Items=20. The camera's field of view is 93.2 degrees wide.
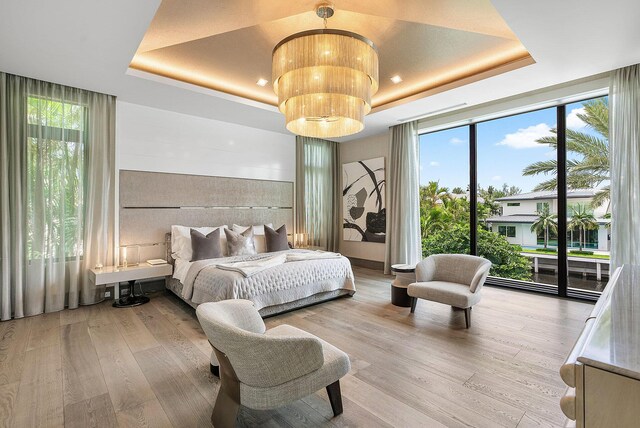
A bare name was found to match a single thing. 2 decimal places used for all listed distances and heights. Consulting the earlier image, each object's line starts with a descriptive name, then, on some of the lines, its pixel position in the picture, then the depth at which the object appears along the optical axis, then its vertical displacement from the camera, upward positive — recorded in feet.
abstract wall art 20.43 +0.96
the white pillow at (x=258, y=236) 16.43 -1.25
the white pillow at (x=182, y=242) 13.98 -1.34
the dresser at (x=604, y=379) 2.17 -1.24
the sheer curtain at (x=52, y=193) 11.43 +0.86
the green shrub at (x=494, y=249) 15.65 -1.95
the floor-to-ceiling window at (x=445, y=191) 17.20 +1.38
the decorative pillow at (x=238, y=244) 14.83 -1.48
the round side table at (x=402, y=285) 12.75 -3.02
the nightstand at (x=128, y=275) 12.09 -2.56
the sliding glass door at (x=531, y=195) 13.21 +0.97
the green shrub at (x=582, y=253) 13.36 -1.71
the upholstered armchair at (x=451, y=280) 10.52 -2.62
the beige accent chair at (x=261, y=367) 4.90 -2.69
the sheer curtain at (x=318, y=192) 20.85 +1.64
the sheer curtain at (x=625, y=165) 11.24 +1.88
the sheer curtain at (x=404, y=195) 18.06 +1.16
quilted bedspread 10.73 -2.63
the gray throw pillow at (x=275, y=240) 16.46 -1.42
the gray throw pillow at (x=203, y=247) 13.58 -1.49
